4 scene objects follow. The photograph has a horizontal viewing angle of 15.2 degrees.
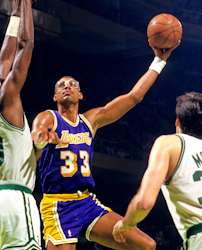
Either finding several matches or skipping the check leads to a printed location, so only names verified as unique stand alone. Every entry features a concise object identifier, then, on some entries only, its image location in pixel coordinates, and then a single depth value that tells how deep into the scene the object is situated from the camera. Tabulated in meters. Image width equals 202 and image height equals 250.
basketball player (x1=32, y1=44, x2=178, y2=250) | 6.43
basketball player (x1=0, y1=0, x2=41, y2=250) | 4.51
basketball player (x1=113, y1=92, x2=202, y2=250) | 3.99
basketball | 7.29
